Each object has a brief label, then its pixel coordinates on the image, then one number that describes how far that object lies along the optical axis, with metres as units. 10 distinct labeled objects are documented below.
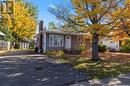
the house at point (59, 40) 12.26
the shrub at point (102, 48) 13.65
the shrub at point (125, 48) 14.77
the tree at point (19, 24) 17.37
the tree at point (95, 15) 7.51
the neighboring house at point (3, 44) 16.31
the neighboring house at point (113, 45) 16.46
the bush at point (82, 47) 12.97
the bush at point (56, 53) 10.76
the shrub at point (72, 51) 12.25
